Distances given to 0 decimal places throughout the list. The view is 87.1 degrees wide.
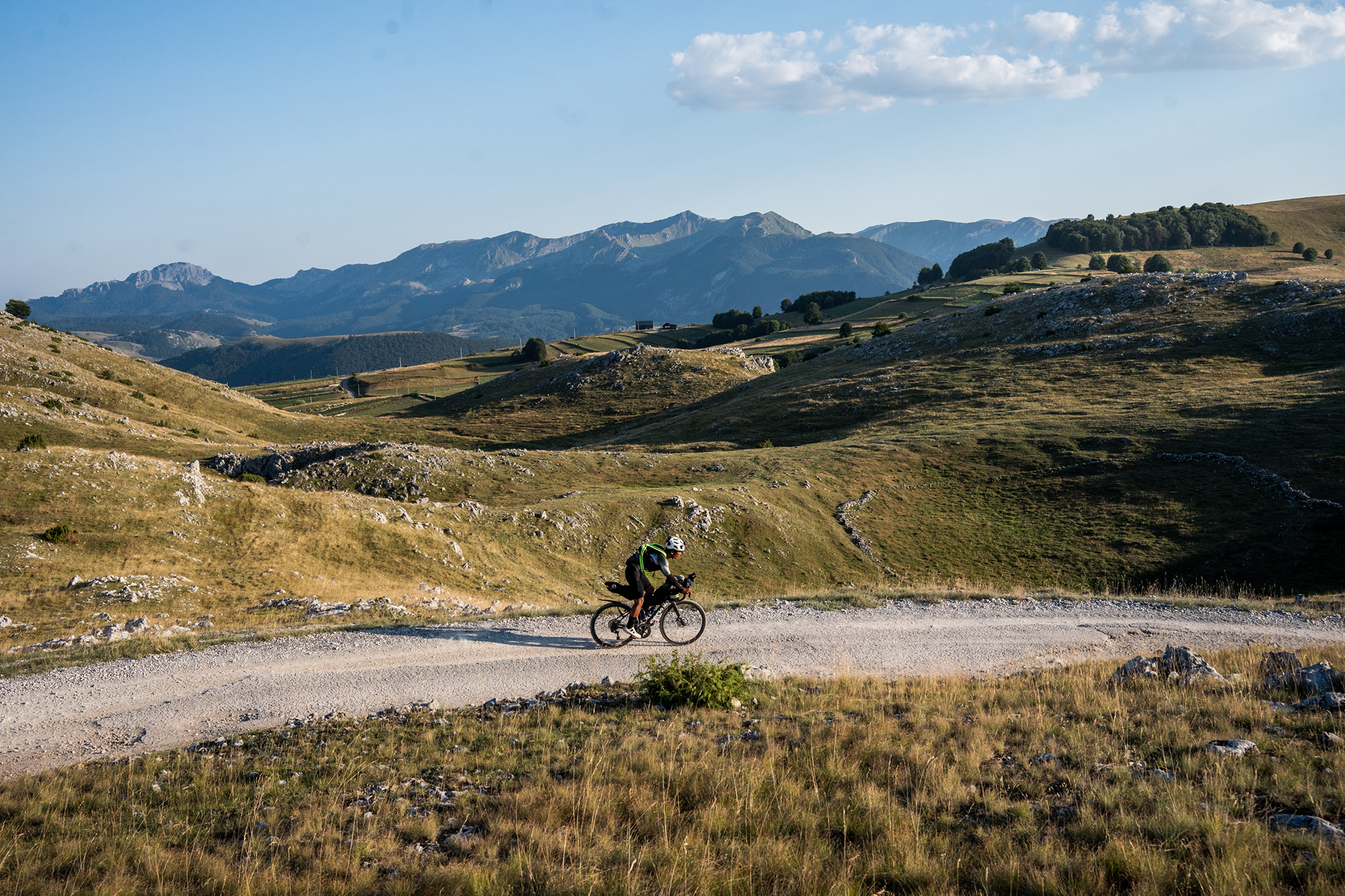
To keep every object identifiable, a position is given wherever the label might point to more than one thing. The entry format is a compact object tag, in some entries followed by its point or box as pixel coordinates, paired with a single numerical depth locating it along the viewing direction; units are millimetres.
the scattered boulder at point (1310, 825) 8625
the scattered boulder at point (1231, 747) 11477
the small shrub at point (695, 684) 15242
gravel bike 19516
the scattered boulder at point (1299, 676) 14727
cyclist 18656
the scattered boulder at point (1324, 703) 13562
